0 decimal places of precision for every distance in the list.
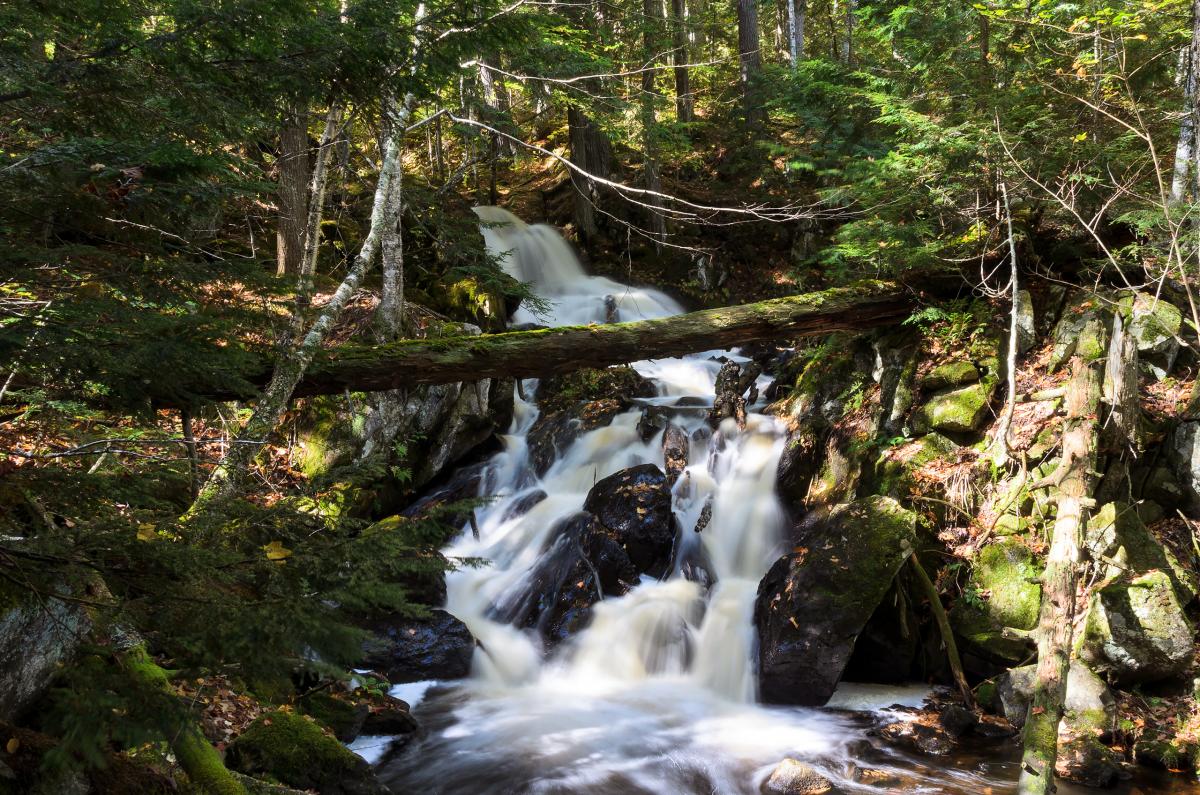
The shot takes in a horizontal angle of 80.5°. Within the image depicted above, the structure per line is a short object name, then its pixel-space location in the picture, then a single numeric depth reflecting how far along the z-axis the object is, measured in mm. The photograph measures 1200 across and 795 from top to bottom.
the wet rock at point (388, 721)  6113
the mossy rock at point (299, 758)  4363
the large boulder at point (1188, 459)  6445
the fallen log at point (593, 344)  6738
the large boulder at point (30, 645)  2781
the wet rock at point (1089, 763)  5160
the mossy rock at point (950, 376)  7957
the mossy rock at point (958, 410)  7691
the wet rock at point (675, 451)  9961
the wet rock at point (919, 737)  5840
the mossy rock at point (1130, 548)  6105
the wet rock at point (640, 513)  8742
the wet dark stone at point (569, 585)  8125
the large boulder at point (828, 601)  6633
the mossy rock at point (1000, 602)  6508
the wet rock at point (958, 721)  6031
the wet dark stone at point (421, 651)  7234
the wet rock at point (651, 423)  10742
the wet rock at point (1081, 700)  5574
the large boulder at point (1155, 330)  6980
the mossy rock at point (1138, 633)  5746
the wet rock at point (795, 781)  5426
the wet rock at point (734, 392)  10594
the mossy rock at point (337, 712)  5578
